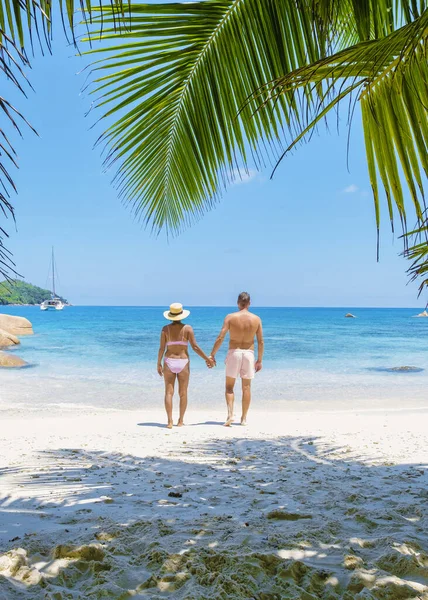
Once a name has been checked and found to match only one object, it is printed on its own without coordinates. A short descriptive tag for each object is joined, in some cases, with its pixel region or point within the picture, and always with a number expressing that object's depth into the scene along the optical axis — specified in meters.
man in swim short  6.67
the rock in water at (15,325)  27.19
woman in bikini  6.57
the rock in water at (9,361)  15.34
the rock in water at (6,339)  22.25
